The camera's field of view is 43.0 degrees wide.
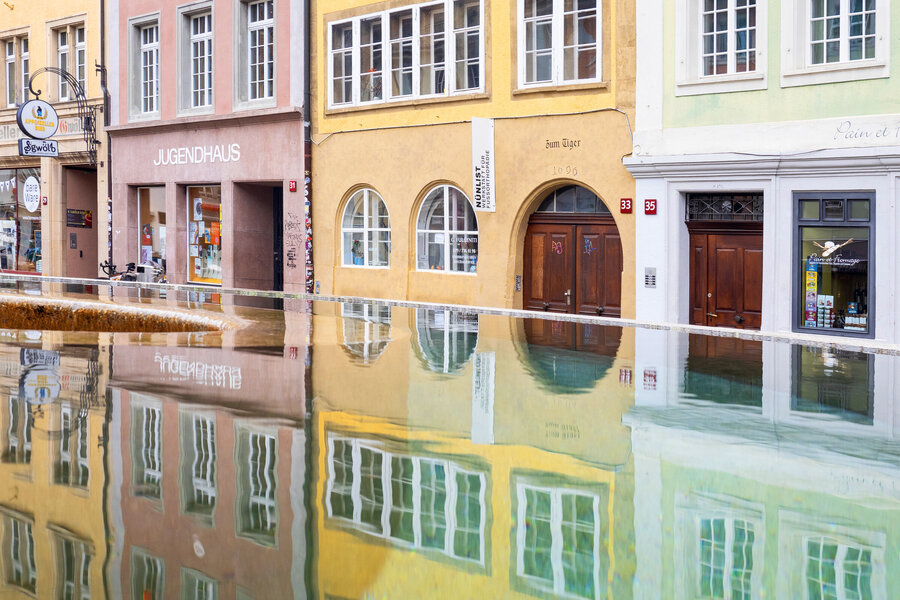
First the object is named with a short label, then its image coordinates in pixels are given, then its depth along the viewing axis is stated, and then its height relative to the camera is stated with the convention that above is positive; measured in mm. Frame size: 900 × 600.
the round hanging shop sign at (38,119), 27125 +3779
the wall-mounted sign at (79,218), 29531 +1523
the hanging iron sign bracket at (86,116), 27797 +3921
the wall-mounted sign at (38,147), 27250 +3113
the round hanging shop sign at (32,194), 29953 +2183
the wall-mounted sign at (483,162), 19641 +1935
